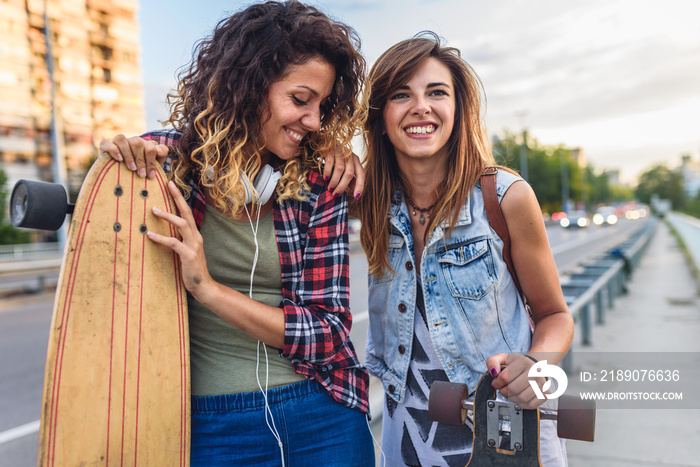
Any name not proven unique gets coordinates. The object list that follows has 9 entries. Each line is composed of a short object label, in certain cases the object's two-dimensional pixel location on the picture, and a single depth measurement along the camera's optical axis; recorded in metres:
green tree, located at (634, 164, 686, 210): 95.62
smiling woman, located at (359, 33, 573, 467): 1.71
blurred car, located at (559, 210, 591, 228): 34.16
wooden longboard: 1.34
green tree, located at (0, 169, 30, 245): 26.66
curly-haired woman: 1.46
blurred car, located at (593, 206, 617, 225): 34.55
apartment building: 38.09
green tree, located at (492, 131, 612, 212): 56.00
